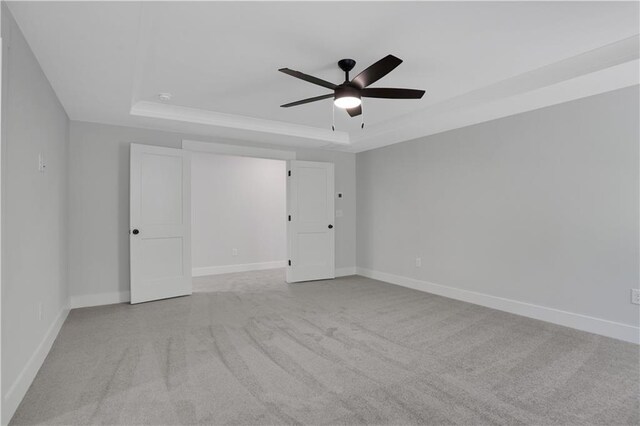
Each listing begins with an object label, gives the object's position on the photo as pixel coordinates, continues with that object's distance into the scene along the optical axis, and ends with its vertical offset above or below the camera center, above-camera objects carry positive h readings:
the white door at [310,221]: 5.64 -0.21
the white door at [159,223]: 4.33 -0.18
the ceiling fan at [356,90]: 2.48 +0.96
